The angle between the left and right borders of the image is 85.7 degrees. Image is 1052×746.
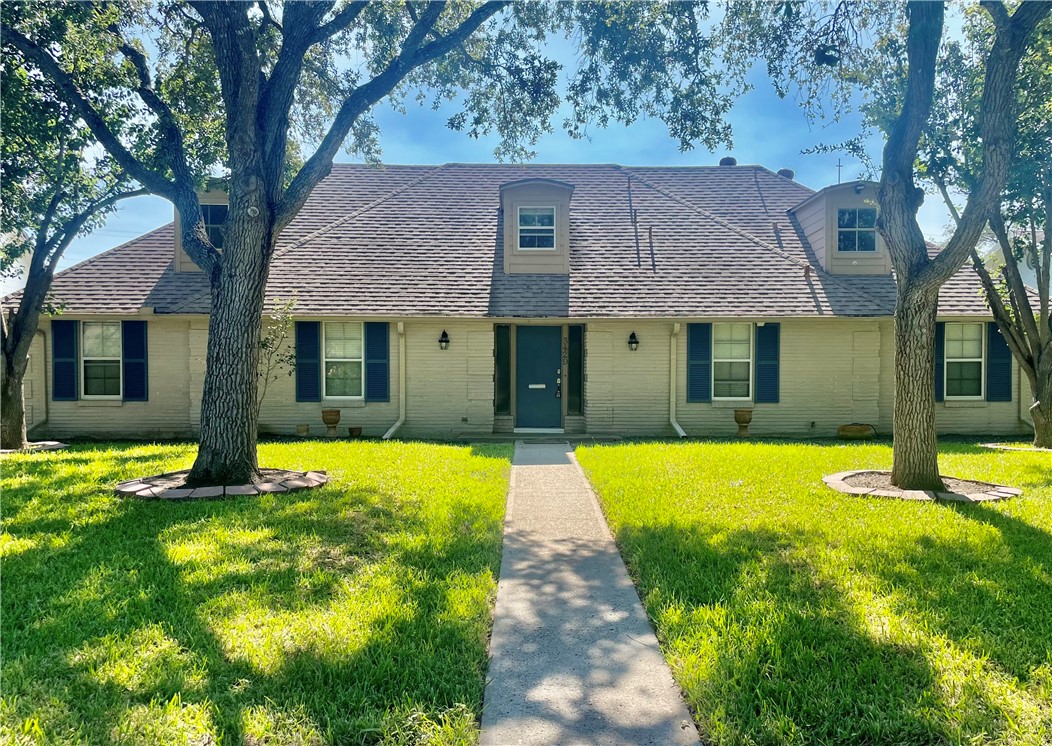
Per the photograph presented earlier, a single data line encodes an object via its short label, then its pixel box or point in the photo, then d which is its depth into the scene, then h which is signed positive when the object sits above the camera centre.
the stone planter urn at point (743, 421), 12.34 -1.28
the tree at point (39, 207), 9.95 +2.97
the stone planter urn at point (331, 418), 12.13 -1.19
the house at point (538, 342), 12.40 +0.46
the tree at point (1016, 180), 9.59 +3.32
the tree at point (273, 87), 6.86 +4.29
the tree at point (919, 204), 6.16 +1.83
